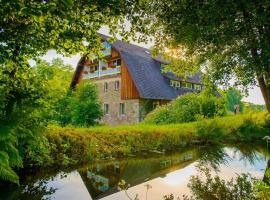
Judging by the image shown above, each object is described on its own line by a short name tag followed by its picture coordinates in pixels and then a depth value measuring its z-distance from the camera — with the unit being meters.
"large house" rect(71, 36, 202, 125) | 29.05
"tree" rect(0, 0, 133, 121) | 4.84
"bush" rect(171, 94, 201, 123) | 20.15
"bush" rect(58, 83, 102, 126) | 23.92
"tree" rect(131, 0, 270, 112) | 7.66
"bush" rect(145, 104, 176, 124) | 20.55
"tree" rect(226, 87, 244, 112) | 102.84
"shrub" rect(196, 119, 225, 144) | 14.23
